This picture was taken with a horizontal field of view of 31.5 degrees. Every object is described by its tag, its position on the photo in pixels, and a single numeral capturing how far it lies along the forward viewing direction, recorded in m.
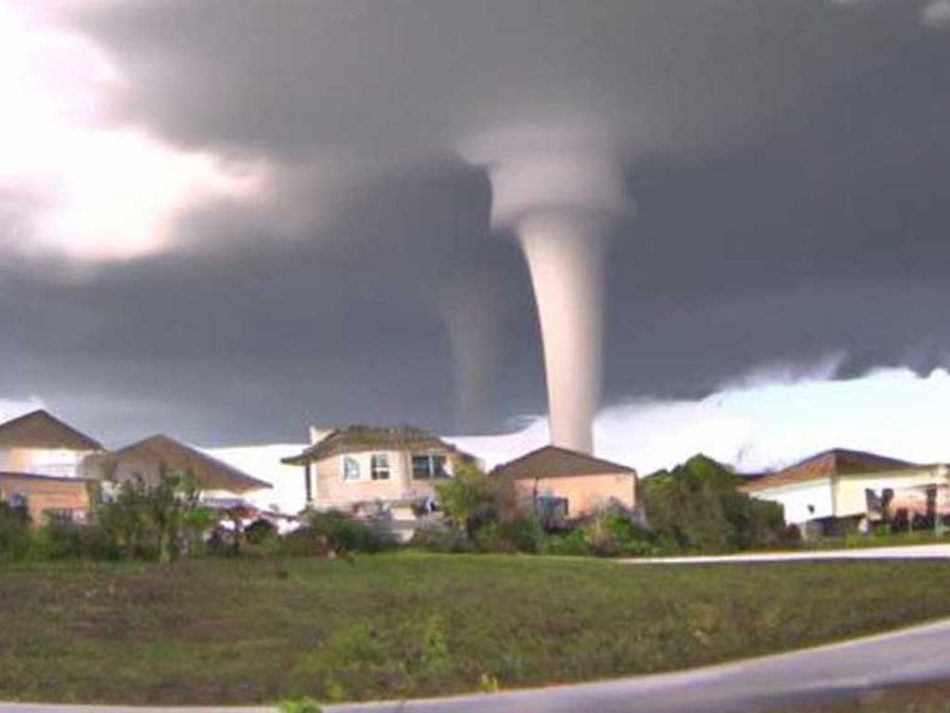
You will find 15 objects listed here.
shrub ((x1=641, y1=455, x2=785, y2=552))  51.81
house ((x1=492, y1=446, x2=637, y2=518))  71.25
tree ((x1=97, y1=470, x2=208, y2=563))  42.47
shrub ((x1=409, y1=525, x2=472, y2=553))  49.91
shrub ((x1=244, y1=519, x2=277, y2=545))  49.38
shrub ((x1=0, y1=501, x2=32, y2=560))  41.88
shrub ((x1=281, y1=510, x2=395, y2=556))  45.91
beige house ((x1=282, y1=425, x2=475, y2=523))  76.19
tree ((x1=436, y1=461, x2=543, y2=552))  51.69
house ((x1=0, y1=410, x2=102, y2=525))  69.06
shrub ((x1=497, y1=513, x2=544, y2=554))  51.34
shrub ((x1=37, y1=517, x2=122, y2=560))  42.53
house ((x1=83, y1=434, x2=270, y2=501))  72.81
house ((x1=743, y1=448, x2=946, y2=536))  69.50
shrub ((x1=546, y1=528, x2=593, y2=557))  49.09
